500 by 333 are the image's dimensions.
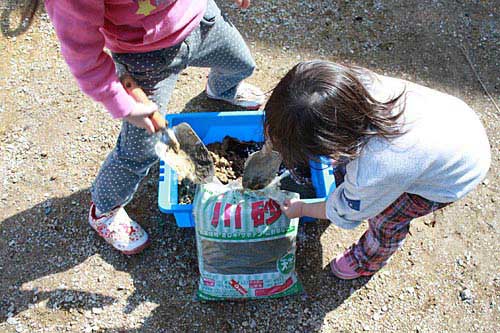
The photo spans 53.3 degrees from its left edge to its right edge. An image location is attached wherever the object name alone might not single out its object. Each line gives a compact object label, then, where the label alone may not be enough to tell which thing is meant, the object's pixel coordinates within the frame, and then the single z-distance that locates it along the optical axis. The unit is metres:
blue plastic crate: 1.42
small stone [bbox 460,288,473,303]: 1.55
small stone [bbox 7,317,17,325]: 1.47
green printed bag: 1.36
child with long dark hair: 1.00
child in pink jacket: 1.00
